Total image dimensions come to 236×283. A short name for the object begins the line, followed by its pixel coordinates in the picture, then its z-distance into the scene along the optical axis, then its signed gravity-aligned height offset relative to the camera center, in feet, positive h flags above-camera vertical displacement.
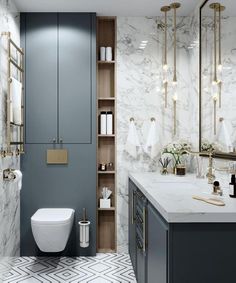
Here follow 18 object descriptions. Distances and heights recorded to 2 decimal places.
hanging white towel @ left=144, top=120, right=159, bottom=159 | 10.98 -0.17
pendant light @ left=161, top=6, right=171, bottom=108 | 10.92 +2.37
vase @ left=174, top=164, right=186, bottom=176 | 10.19 -1.08
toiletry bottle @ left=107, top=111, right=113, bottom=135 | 11.14 +0.49
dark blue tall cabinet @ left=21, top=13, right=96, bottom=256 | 10.85 +0.74
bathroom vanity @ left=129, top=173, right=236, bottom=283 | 4.57 -1.52
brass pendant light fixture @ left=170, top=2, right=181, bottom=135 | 10.38 +1.83
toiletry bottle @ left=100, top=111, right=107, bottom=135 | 11.16 +0.42
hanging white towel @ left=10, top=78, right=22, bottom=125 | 9.14 +0.99
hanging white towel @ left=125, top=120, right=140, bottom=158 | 10.97 -0.17
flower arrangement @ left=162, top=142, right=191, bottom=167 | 10.69 -0.47
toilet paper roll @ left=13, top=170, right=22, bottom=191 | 9.07 -1.19
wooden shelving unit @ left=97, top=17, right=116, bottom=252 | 11.40 -0.18
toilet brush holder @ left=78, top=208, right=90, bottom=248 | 10.57 -3.22
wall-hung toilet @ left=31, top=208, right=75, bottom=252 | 9.00 -2.69
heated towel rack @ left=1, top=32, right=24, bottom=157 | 8.83 +1.40
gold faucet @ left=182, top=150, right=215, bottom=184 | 7.88 -0.94
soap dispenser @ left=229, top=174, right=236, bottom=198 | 6.07 -0.99
